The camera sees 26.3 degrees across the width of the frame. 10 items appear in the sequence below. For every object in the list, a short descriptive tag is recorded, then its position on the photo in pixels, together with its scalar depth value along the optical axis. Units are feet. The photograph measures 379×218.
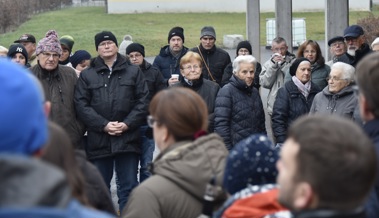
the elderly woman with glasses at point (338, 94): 27.40
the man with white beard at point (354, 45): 35.32
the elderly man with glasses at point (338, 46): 37.22
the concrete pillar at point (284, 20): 53.16
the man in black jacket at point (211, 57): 37.09
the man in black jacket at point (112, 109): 27.55
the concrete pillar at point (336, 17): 46.01
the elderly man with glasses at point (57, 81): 27.43
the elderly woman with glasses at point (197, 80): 29.17
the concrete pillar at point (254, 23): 55.21
